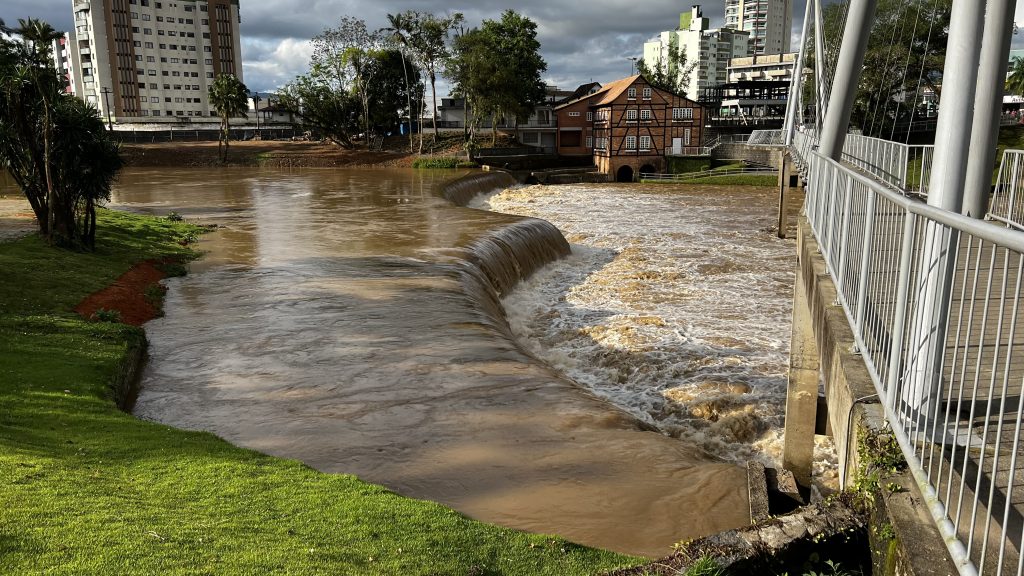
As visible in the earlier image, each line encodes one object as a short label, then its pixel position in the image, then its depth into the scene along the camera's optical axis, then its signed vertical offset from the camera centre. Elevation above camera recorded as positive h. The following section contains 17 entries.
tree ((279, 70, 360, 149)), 72.75 +3.00
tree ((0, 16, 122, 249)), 18.28 -0.12
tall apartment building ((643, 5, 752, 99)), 177.62 +22.41
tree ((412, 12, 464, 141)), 69.75 +9.33
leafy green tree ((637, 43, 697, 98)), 91.11 +8.51
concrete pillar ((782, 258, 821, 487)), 9.99 -3.53
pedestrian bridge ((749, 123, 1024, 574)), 3.20 -1.34
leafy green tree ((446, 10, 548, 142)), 64.81 +6.34
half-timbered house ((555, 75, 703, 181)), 61.94 +0.77
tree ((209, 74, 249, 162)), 71.81 +3.94
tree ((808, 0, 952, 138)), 58.01 +6.12
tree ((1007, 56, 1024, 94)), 59.83 +4.65
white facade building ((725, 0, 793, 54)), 195.36 +24.33
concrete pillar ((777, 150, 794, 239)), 31.61 -2.23
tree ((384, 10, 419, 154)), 70.69 +10.80
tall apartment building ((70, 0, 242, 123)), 100.50 +12.07
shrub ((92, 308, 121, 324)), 13.99 -3.30
